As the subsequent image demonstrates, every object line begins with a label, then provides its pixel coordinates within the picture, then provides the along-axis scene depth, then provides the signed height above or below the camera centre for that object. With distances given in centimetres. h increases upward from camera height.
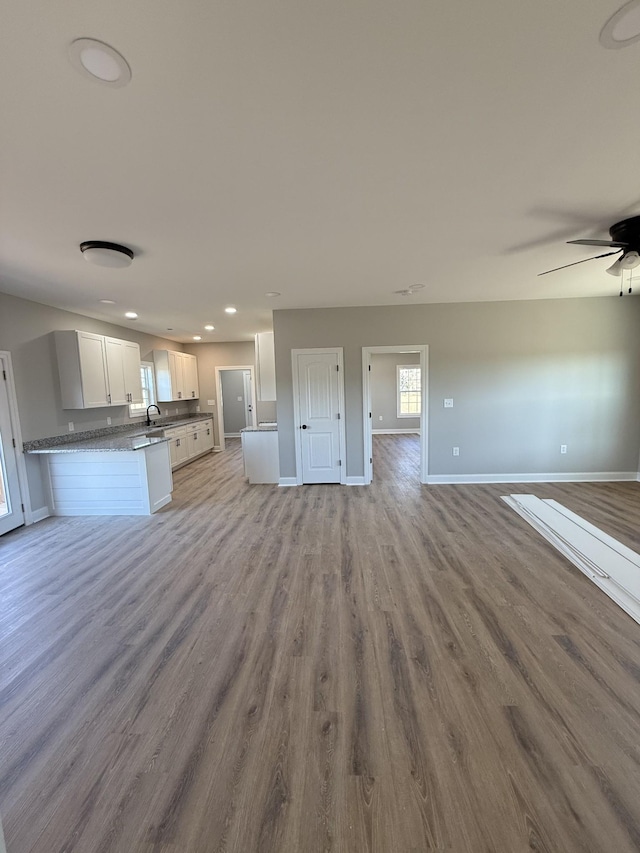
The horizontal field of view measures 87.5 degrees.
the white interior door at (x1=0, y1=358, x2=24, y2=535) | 379 -87
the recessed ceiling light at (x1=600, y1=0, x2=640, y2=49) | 103 +114
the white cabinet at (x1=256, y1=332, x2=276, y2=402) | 545 +44
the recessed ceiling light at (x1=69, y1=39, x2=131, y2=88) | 109 +114
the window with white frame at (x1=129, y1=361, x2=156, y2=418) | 644 +14
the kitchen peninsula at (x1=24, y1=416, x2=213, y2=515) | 425 -104
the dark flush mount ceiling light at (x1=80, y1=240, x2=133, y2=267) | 250 +108
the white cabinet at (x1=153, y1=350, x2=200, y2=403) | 700 +45
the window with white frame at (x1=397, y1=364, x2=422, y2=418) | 1009 -8
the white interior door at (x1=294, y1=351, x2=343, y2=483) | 510 -36
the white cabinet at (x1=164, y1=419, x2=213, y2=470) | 661 -100
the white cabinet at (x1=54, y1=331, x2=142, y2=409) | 448 +40
